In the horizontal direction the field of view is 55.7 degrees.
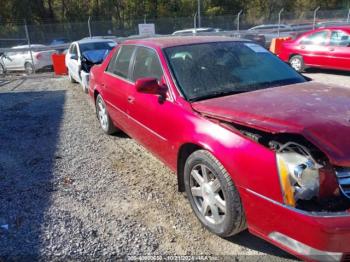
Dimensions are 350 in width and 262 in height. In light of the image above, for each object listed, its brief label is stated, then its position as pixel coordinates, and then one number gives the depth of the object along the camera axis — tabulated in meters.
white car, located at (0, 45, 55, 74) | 15.27
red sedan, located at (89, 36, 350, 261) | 2.17
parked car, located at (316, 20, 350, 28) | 21.99
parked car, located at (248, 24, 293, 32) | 21.45
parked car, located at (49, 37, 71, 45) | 21.81
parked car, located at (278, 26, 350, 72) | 9.81
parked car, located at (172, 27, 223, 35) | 20.56
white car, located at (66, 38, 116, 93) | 9.66
